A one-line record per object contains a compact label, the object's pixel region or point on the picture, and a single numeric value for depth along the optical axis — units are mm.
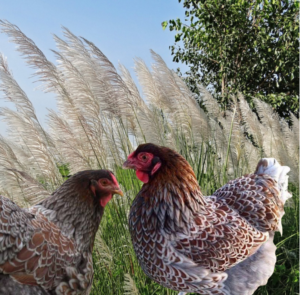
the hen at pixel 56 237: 1550
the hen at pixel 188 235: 1639
